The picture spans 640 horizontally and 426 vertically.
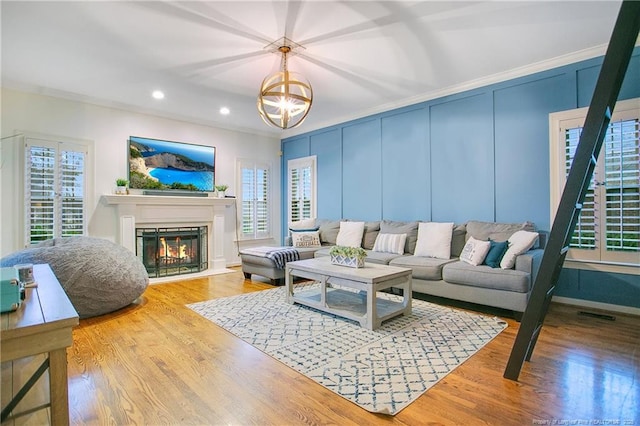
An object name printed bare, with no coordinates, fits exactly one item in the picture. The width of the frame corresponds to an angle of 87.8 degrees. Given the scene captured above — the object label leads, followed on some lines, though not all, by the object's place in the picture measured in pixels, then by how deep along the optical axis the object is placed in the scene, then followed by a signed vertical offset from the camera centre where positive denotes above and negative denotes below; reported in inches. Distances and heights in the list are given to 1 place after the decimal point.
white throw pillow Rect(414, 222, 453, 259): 168.6 -14.3
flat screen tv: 212.4 +33.9
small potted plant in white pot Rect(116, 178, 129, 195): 201.8 +17.9
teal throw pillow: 139.9 -17.6
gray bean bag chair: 126.1 -21.8
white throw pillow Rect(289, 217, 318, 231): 236.1 -7.9
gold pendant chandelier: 131.2 +46.7
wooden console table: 43.4 -16.5
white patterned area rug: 82.0 -41.7
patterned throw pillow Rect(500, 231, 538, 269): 134.2 -14.2
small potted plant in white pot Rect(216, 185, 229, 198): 242.4 +18.6
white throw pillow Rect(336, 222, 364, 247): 210.0 -13.2
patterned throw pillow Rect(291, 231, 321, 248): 218.7 -16.7
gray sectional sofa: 128.7 -24.7
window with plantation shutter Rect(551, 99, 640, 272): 130.5 +5.3
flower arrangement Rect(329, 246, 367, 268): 137.3 -17.9
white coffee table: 118.9 -30.2
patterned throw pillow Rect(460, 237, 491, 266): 144.0 -17.2
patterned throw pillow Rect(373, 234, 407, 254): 184.5 -17.0
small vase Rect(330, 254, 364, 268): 137.1 -20.0
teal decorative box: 49.1 -11.7
